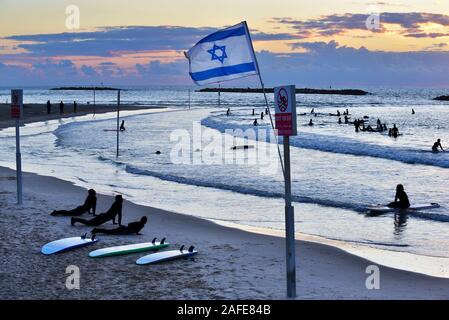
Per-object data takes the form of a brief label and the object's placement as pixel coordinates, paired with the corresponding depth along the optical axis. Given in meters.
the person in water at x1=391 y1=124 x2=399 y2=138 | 49.47
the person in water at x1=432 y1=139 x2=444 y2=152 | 36.91
